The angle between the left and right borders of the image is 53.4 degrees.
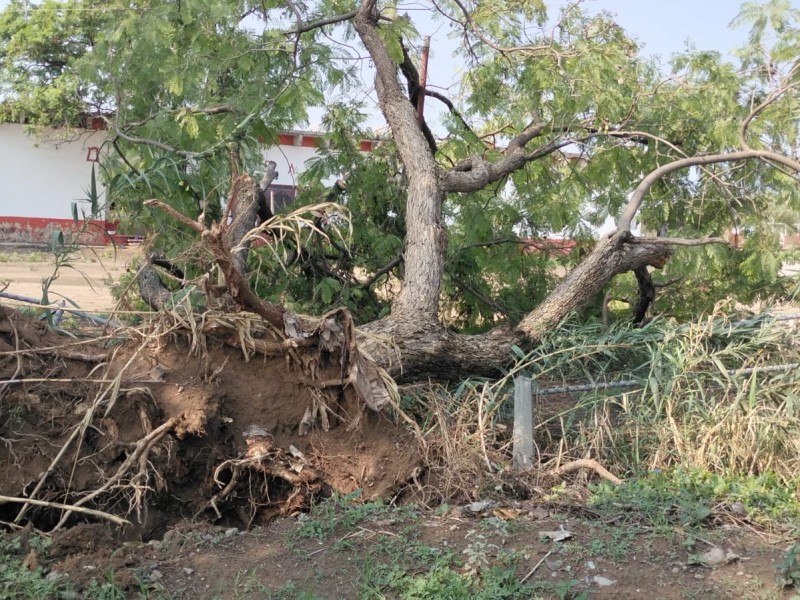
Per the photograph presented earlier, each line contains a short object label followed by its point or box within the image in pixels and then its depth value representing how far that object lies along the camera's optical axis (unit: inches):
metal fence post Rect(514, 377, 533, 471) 191.6
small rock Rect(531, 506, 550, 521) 163.0
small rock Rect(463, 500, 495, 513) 166.0
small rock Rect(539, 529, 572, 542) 150.4
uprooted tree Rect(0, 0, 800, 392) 256.7
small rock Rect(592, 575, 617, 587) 136.1
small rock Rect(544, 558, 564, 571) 140.5
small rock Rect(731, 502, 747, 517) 163.5
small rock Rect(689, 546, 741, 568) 142.7
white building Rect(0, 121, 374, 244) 840.9
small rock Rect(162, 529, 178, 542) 151.7
